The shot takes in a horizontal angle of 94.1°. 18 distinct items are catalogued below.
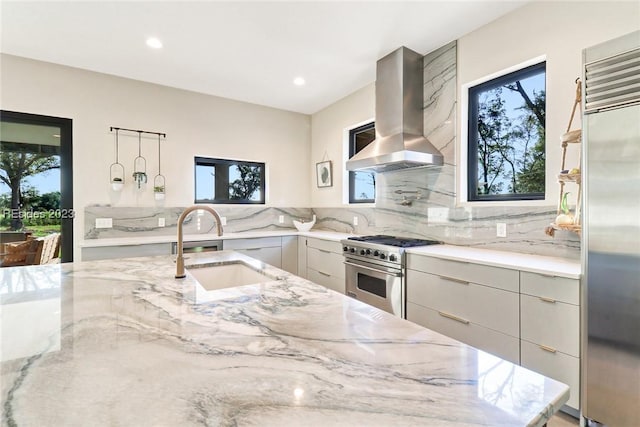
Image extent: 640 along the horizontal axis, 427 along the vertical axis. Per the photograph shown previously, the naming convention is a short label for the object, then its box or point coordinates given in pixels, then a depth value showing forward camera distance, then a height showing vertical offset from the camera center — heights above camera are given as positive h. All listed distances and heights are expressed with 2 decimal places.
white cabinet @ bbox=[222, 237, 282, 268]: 3.53 -0.44
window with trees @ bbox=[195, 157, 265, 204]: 3.95 +0.42
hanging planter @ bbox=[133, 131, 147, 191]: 3.40 +0.49
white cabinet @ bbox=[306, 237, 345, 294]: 3.25 -0.60
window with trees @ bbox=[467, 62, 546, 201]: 2.27 +0.62
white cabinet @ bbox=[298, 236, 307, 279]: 3.84 -0.58
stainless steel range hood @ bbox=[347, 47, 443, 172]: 2.74 +0.95
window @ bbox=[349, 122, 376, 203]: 3.80 +0.46
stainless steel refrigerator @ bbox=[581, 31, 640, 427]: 1.33 -0.11
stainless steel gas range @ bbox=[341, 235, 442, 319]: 2.45 -0.52
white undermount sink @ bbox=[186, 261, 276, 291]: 1.69 -0.37
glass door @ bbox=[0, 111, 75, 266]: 2.87 +0.23
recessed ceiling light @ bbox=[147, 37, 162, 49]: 2.62 +1.51
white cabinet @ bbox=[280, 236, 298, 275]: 3.86 -0.55
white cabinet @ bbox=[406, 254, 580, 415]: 1.58 -0.62
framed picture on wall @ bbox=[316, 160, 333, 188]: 4.27 +0.55
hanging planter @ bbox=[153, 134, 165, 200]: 3.48 +0.30
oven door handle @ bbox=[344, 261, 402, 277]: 2.47 -0.52
